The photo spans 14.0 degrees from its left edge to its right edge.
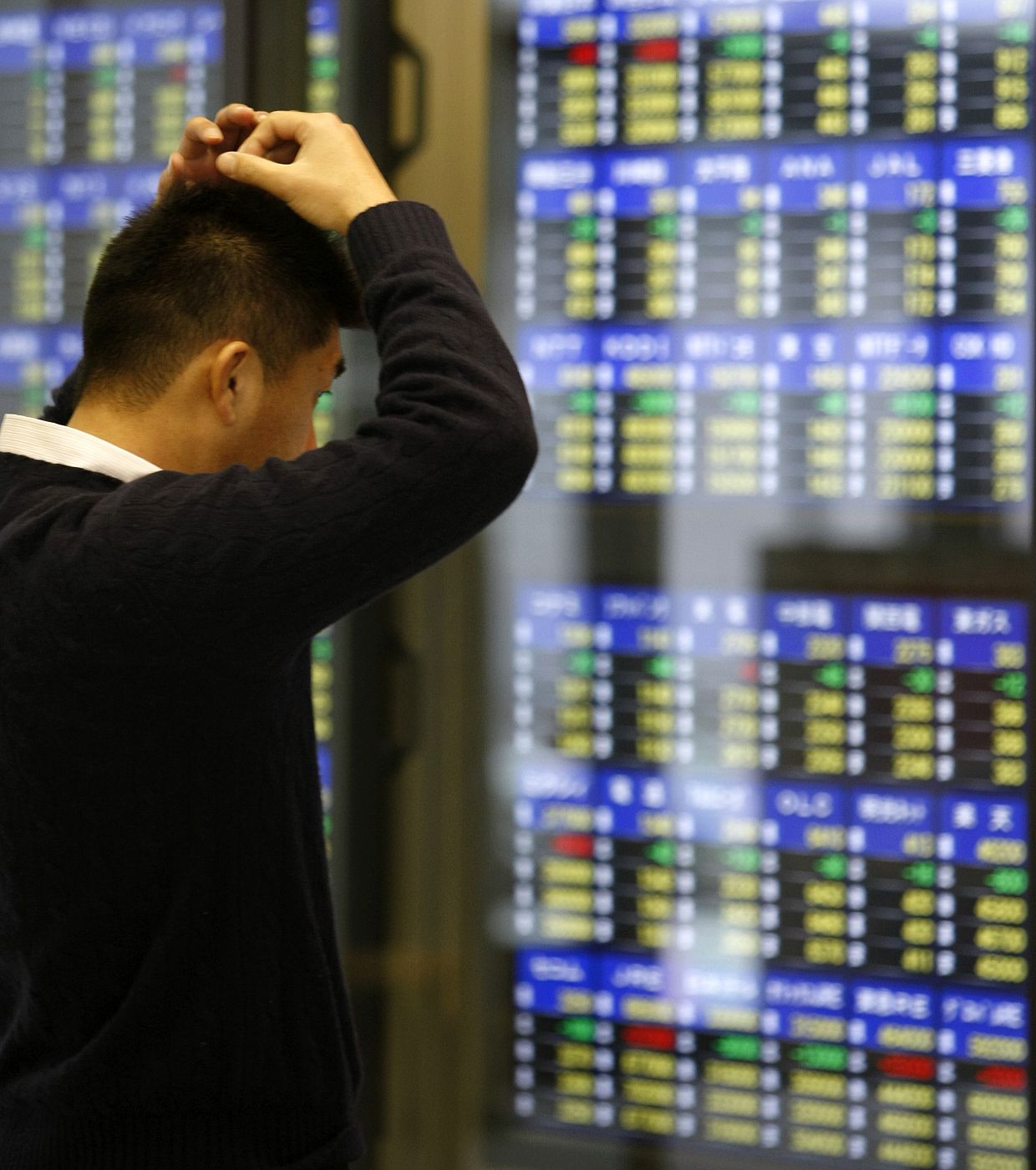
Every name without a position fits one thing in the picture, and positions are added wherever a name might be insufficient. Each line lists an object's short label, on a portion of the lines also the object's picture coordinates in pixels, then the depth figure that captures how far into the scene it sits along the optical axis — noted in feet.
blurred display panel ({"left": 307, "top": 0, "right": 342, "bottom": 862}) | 17.54
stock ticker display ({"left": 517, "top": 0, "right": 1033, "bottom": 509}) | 16.65
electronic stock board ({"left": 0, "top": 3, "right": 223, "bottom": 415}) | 18.10
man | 13.65
